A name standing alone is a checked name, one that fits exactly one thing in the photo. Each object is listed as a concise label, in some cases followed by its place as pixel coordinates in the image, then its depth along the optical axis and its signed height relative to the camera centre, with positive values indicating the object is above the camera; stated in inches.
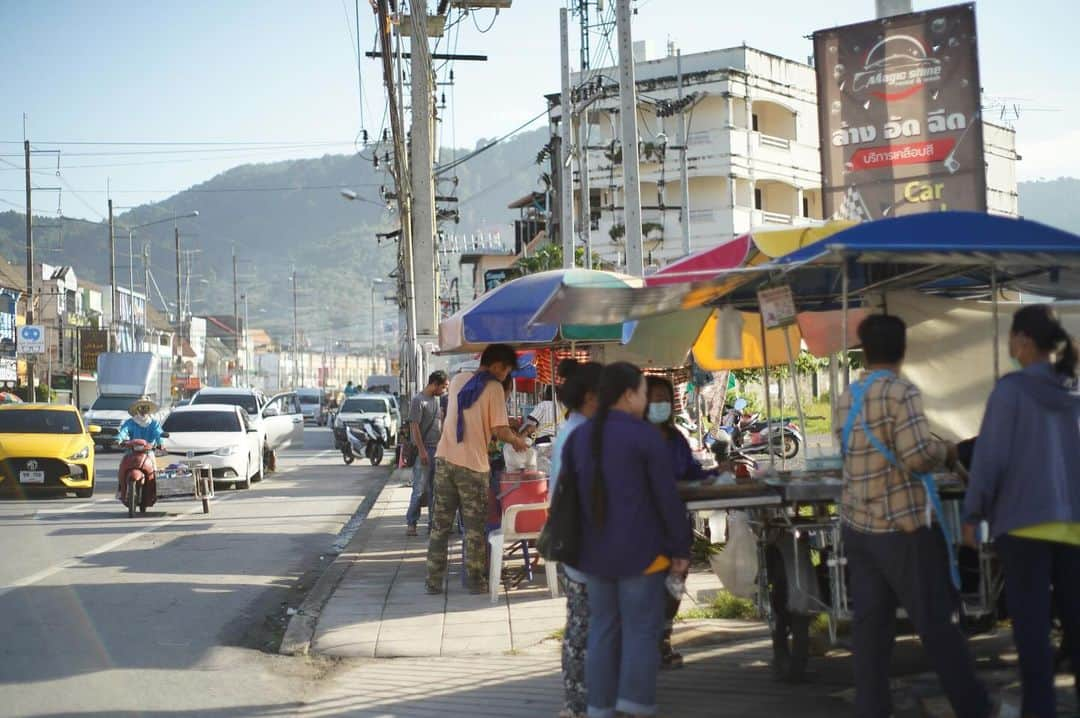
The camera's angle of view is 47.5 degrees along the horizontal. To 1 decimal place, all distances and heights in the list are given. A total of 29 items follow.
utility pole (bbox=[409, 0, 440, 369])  986.0 +179.9
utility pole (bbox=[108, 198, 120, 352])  2398.5 +250.5
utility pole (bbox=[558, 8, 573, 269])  862.5 +174.5
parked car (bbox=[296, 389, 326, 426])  2667.3 -37.2
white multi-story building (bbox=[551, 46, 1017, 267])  2113.7 +396.1
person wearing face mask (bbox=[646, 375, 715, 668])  285.6 -16.8
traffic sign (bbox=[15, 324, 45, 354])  1738.4 +84.1
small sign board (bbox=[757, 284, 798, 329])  307.3 +17.4
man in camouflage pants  410.9 -22.4
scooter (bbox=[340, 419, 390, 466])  1282.0 -57.8
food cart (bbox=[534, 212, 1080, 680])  243.0 +18.5
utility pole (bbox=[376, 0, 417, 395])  850.1 +179.1
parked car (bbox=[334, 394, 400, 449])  1488.7 -29.5
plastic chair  420.8 -43.8
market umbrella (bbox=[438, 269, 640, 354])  438.0 +23.3
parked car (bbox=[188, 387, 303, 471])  1120.2 -24.7
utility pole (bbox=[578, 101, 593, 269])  951.6 +149.4
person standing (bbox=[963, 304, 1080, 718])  214.7 -21.8
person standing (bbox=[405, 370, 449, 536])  593.3 -20.3
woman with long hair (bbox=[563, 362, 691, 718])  220.5 -27.2
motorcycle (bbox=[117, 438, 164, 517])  716.0 -47.9
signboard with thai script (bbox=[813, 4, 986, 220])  641.6 +137.7
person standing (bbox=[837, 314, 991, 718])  216.1 -29.3
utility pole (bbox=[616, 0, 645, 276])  556.1 +108.8
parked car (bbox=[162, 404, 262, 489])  900.6 -34.7
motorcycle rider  732.0 -19.4
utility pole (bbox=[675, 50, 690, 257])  1366.8 +200.5
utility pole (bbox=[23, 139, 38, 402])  1704.0 +203.8
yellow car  854.5 -38.6
